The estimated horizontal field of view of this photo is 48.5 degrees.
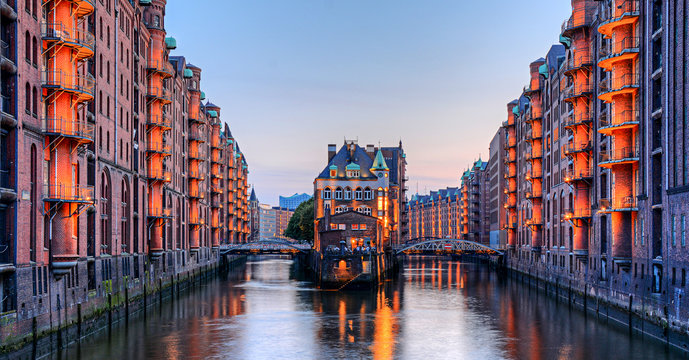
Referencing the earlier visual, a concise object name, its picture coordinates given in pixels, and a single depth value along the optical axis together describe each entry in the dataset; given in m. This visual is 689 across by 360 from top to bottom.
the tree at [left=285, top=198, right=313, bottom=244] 140.88
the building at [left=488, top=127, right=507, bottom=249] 118.38
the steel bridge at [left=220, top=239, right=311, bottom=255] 108.31
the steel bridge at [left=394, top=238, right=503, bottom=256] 108.81
